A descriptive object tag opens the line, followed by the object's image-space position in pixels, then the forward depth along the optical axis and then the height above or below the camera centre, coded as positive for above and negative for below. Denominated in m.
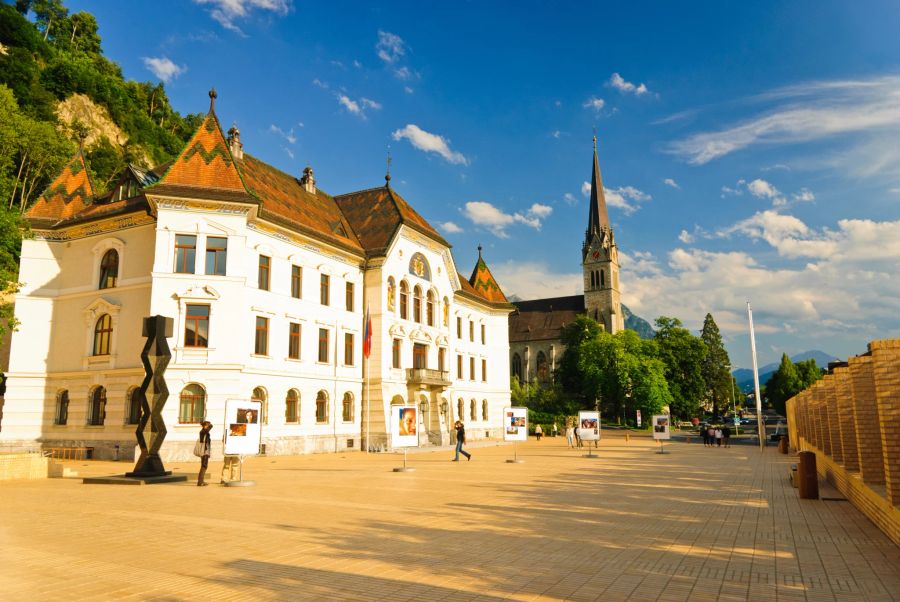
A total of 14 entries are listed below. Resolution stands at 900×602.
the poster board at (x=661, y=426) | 36.47 -1.51
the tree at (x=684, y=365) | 82.31 +4.71
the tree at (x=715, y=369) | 97.19 +5.06
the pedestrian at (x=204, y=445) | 17.94 -1.18
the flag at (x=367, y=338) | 36.22 +3.84
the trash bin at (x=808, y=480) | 14.96 -1.95
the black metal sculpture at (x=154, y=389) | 19.48 +0.53
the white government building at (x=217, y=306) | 29.66 +5.37
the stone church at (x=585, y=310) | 110.00 +16.80
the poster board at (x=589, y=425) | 33.00 -1.28
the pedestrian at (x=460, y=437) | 28.23 -1.57
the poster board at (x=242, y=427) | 18.38 -0.67
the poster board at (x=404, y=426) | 23.38 -0.87
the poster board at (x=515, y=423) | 29.59 -1.03
